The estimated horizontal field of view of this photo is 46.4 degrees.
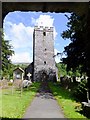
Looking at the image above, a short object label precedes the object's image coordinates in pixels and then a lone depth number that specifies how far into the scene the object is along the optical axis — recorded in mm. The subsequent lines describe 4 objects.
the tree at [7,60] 18065
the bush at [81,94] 7033
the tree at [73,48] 10387
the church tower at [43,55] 24603
